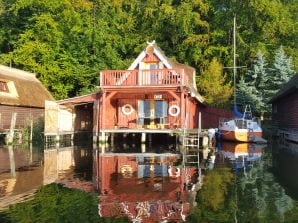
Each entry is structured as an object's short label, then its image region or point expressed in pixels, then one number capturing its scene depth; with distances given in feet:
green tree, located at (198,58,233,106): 149.59
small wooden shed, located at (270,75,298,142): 101.40
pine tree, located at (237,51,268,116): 148.46
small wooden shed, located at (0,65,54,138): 111.13
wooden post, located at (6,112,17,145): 97.91
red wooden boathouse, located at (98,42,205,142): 95.66
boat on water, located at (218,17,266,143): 103.76
